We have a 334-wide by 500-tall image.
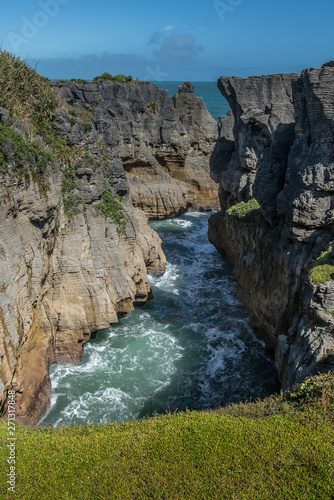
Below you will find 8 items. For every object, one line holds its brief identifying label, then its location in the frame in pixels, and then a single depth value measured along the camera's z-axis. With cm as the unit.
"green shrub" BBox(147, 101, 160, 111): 3847
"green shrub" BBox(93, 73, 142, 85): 3547
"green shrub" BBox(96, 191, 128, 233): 2011
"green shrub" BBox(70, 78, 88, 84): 2842
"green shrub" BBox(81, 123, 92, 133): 1992
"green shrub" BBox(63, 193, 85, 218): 1886
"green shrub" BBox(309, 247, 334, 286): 1308
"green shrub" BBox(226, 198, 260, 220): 2365
